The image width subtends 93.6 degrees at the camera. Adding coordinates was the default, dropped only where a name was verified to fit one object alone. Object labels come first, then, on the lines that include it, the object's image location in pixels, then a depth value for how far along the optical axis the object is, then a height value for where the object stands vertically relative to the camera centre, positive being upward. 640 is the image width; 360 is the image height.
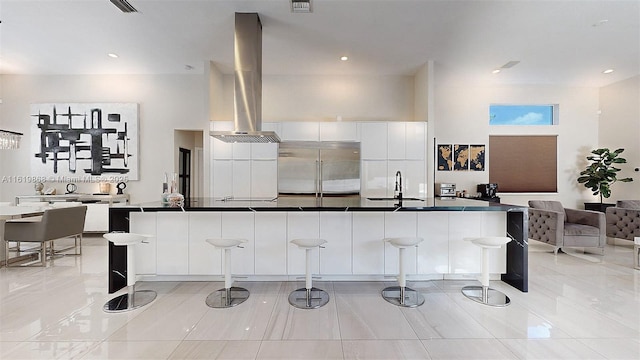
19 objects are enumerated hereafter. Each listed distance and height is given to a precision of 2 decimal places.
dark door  6.61 +0.10
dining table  4.03 -0.52
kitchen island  3.38 -0.71
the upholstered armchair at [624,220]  5.00 -0.71
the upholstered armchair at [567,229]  4.67 -0.81
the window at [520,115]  6.71 +1.41
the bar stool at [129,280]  2.87 -1.03
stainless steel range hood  3.82 +1.31
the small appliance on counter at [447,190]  6.05 -0.25
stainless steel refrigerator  5.53 +0.13
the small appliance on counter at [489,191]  6.14 -0.27
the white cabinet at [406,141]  5.62 +0.68
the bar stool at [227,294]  2.92 -1.19
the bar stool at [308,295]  2.90 -1.22
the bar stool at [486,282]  2.99 -1.07
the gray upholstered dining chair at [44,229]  4.10 -0.74
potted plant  6.02 +0.07
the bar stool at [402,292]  2.95 -1.16
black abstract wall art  6.18 +0.75
